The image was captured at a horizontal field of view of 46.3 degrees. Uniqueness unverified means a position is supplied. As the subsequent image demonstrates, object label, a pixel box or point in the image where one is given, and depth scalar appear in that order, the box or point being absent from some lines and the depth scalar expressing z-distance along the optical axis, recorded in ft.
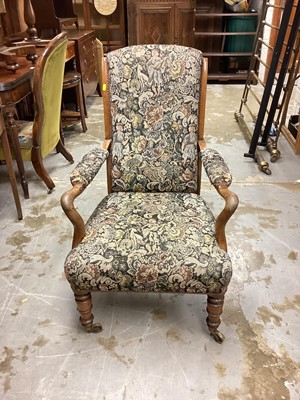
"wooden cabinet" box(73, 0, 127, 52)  15.57
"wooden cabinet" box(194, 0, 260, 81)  15.05
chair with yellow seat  6.75
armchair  4.12
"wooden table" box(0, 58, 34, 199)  6.46
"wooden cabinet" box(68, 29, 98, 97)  11.30
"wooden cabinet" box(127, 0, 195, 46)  15.31
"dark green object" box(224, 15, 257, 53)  15.08
